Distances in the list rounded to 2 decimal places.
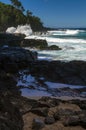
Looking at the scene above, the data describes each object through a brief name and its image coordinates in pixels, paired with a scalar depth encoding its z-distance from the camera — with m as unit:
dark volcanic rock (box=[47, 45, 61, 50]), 27.39
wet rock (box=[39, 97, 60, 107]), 8.28
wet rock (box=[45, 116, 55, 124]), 6.76
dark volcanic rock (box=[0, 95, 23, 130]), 4.18
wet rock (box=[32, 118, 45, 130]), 6.33
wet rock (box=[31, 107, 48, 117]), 7.34
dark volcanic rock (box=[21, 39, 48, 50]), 29.64
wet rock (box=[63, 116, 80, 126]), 6.65
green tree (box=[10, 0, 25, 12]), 75.16
